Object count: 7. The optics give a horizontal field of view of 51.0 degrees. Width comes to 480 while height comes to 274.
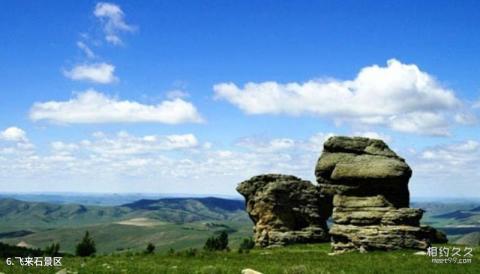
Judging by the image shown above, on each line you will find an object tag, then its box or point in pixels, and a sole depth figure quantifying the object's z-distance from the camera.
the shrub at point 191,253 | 47.50
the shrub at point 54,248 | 84.56
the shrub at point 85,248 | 82.94
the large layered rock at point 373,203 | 53.12
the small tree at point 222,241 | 103.48
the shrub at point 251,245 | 85.50
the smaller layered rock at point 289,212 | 76.06
